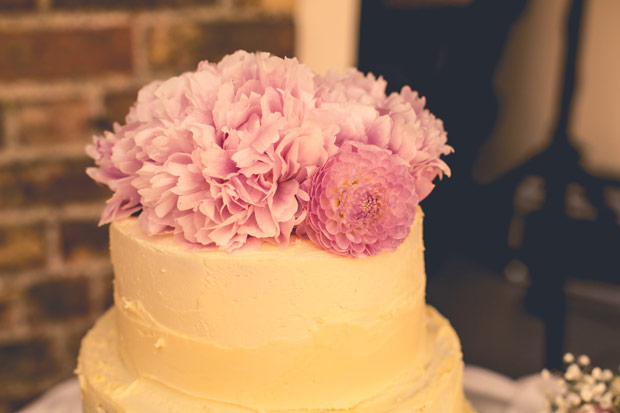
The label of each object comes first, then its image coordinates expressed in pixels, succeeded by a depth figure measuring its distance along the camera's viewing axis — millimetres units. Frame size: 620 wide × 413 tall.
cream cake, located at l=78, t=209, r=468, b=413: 709
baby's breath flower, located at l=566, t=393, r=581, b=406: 967
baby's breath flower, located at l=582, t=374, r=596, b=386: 966
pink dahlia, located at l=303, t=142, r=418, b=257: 684
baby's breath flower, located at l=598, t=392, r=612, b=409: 959
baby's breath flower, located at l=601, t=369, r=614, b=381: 981
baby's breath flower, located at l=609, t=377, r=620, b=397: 973
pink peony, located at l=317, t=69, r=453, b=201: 736
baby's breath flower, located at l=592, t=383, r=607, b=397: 954
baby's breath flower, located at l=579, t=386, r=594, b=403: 950
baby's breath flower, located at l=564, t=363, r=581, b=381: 989
